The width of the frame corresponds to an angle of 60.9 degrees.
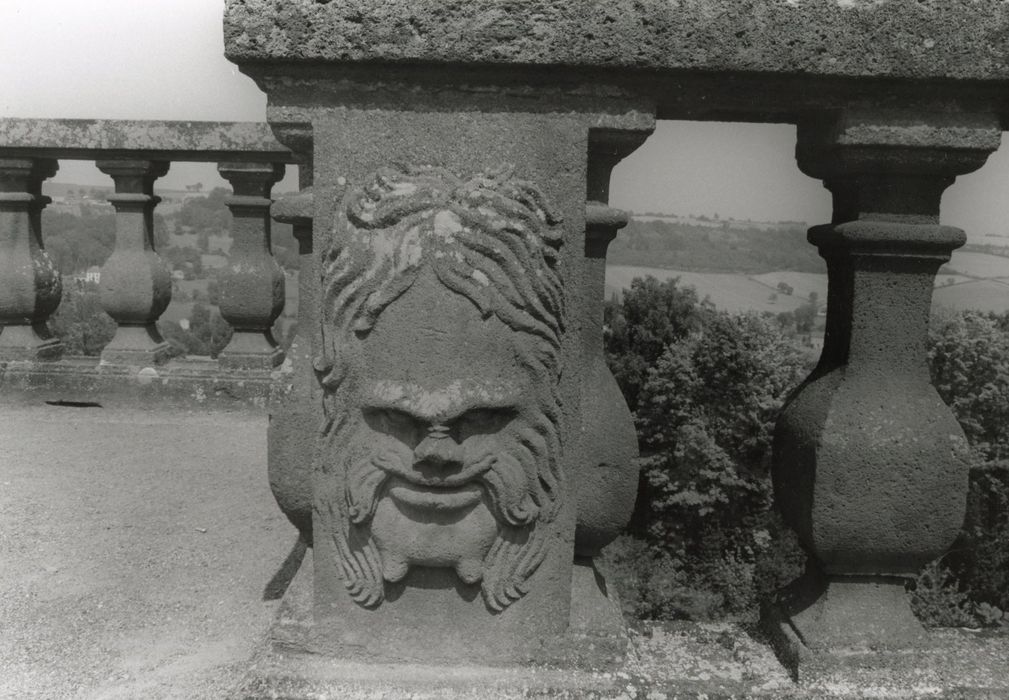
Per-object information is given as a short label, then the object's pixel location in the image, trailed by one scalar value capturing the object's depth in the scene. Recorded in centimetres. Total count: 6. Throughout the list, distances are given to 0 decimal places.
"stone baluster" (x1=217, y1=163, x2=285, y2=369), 518
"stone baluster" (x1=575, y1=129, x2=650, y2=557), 205
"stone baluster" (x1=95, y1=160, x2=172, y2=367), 505
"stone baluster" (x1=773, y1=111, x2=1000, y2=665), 196
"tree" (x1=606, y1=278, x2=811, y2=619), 2142
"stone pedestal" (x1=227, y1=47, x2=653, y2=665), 185
